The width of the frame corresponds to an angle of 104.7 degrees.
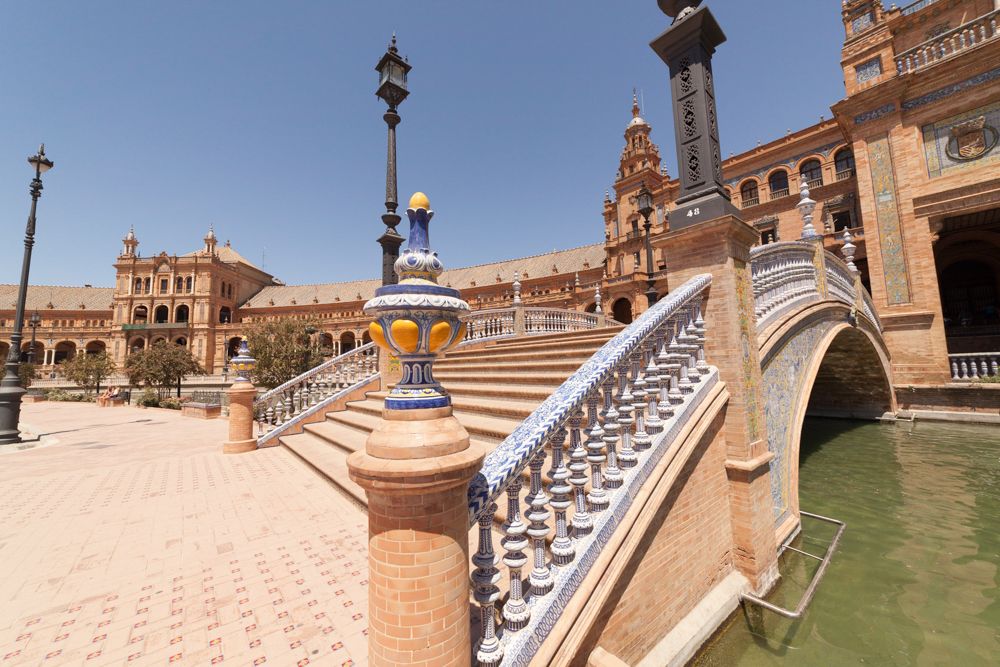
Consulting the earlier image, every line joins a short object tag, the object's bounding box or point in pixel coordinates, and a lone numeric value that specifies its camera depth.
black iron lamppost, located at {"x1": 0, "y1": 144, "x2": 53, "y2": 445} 9.77
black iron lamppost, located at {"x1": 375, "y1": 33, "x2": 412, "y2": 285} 7.52
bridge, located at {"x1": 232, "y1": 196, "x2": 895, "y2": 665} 1.81
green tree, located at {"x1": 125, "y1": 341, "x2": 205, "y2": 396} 25.84
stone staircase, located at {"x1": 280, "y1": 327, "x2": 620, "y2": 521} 5.39
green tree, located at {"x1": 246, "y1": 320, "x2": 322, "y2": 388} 19.34
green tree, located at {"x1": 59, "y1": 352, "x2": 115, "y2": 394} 29.06
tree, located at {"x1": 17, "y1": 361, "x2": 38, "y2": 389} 25.79
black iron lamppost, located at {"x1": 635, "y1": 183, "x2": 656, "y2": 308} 12.43
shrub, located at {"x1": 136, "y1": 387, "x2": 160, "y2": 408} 21.85
